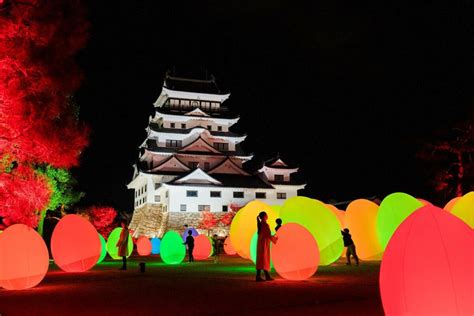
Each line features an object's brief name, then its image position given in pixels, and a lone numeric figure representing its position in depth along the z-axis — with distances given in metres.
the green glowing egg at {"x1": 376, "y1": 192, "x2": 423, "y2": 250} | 14.18
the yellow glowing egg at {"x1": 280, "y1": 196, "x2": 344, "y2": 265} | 13.13
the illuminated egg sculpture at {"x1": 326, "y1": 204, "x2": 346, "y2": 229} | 17.28
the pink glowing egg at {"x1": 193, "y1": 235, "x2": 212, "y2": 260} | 22.14
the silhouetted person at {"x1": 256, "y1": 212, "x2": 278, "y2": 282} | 10.42
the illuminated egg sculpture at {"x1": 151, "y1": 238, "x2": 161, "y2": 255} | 31.69
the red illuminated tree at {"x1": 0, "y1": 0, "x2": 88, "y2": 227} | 10.67
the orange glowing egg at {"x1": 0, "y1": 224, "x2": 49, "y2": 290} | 9.02
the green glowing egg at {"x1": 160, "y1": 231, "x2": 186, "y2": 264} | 18.18
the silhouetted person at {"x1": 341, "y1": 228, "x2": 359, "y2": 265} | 15.72
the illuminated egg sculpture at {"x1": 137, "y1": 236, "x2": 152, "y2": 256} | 26.81
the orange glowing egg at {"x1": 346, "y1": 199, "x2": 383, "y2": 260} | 16.25
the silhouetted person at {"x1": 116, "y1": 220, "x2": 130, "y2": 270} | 14.80
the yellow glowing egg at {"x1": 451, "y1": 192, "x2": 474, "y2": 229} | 13.57
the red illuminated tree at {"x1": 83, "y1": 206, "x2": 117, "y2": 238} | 31.89
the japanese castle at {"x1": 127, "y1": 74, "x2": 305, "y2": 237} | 43.56
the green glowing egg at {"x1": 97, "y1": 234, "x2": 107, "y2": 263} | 18.59
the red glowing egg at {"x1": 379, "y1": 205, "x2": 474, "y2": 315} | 4.19
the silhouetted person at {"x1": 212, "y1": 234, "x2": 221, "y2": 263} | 19.36
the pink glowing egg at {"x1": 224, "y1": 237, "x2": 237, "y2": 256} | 25.70
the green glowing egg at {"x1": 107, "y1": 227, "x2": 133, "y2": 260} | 20.66
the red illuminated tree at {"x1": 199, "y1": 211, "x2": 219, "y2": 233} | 42.50
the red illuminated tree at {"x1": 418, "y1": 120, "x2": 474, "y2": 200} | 27.00
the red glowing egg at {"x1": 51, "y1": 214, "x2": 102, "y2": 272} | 12.45
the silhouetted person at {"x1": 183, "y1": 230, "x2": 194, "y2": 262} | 19.48
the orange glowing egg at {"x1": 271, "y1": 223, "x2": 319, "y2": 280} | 10.32
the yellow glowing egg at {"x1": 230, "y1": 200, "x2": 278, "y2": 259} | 16.41
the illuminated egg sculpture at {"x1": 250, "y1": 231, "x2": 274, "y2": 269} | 13.22
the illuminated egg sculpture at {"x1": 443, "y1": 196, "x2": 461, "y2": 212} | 14.61
